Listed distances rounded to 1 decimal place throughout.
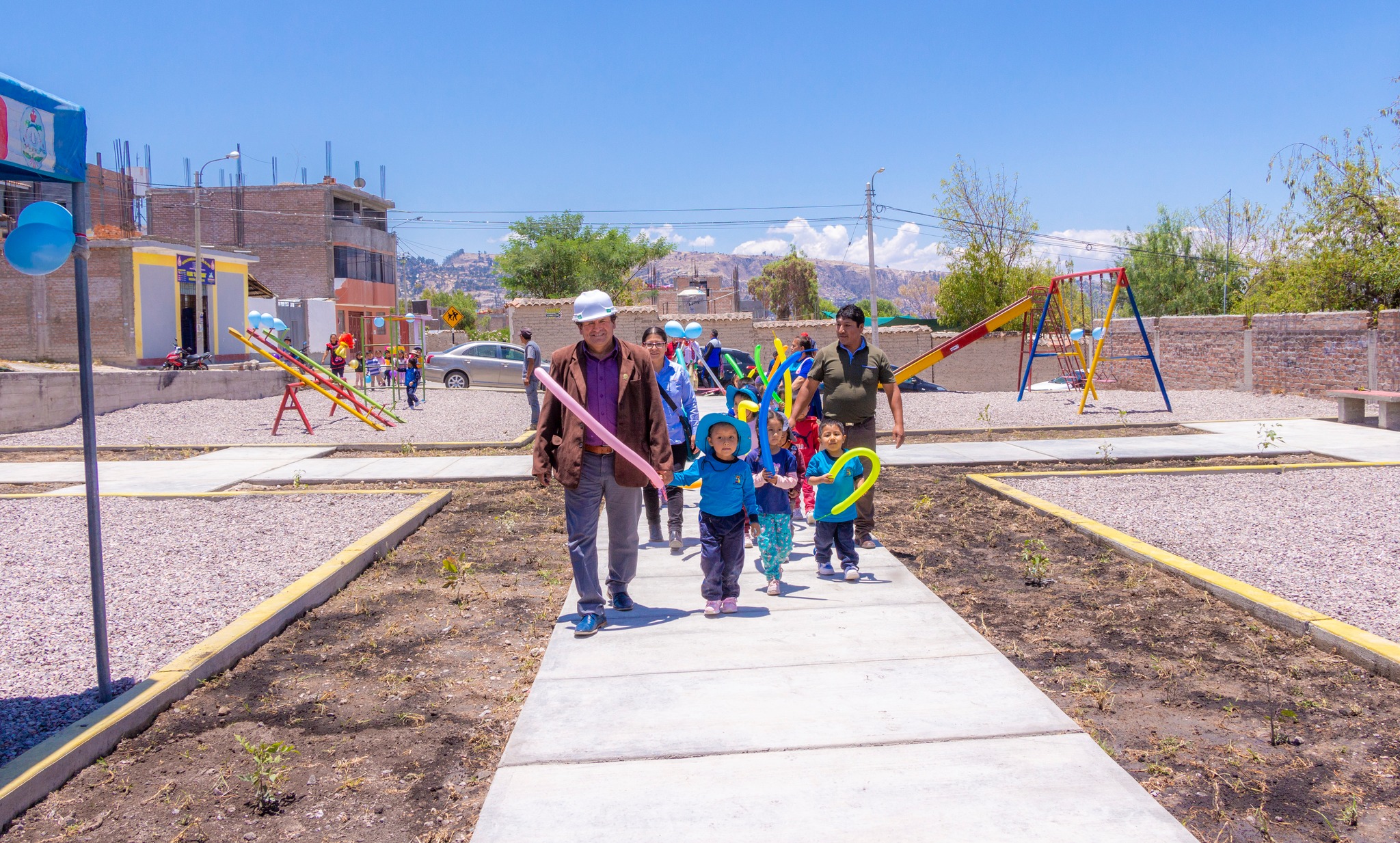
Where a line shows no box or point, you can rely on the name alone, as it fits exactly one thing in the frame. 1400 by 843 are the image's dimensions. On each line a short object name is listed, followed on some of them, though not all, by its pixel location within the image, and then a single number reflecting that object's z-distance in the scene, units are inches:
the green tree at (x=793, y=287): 3095.5
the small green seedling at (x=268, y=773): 140.7
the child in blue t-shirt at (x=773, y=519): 245.1
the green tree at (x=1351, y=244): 941.2
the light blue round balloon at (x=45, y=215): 161.3
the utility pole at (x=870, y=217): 1547.7
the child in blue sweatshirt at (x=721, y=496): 224.1
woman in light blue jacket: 287.4
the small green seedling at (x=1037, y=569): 259.4
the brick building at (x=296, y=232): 2129.7
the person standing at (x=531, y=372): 611.7
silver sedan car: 1124.5
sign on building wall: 1197.7
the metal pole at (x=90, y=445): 170.2
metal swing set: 717.3
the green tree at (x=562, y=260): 2206.0
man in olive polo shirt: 274.1
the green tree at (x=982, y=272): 1785.2
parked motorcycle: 1053.8
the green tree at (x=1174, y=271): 1974.7
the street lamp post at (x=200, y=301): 1218.6
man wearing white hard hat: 209.2
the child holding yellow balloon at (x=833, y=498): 253.1
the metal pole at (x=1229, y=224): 2023.9
